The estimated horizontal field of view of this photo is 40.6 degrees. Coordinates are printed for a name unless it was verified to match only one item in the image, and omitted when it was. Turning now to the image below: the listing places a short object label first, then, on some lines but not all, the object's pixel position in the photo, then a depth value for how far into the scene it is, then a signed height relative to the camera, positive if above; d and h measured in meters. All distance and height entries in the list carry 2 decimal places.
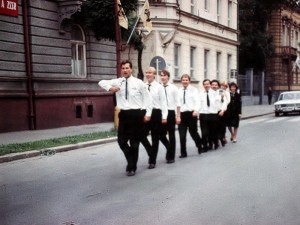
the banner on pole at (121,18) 13.47 +2.09
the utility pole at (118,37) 13.35 +1.45
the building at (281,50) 42.69 +3.02
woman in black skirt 11.69 -0.87
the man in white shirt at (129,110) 6.86 -0.50
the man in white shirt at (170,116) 8.23 -0.74
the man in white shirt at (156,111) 7.82 -0.60
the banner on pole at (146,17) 15.53 +2.46
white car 23.31 -1.50
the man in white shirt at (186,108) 8.93 -0.63
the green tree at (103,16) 14.93 +2.46
